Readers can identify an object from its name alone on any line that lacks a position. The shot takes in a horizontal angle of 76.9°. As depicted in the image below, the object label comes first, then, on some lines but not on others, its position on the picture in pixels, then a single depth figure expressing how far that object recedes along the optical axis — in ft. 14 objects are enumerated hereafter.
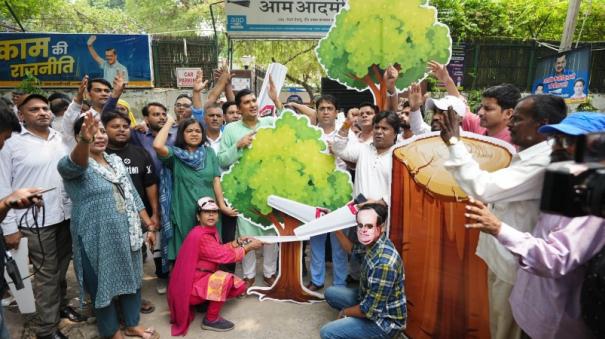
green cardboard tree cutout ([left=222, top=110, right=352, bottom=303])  10.62
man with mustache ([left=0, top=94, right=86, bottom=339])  8.54
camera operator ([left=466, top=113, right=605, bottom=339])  4.63
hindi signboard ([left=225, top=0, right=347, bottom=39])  25.96
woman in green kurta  10.23
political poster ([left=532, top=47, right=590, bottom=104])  22.35
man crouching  7.32
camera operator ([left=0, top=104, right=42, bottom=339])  5.37
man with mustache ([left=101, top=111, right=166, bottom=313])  9.58
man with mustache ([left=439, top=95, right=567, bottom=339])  5.48
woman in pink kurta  9.57
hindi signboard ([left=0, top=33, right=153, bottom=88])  30.94
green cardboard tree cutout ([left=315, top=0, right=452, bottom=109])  10.10
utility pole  21.43
